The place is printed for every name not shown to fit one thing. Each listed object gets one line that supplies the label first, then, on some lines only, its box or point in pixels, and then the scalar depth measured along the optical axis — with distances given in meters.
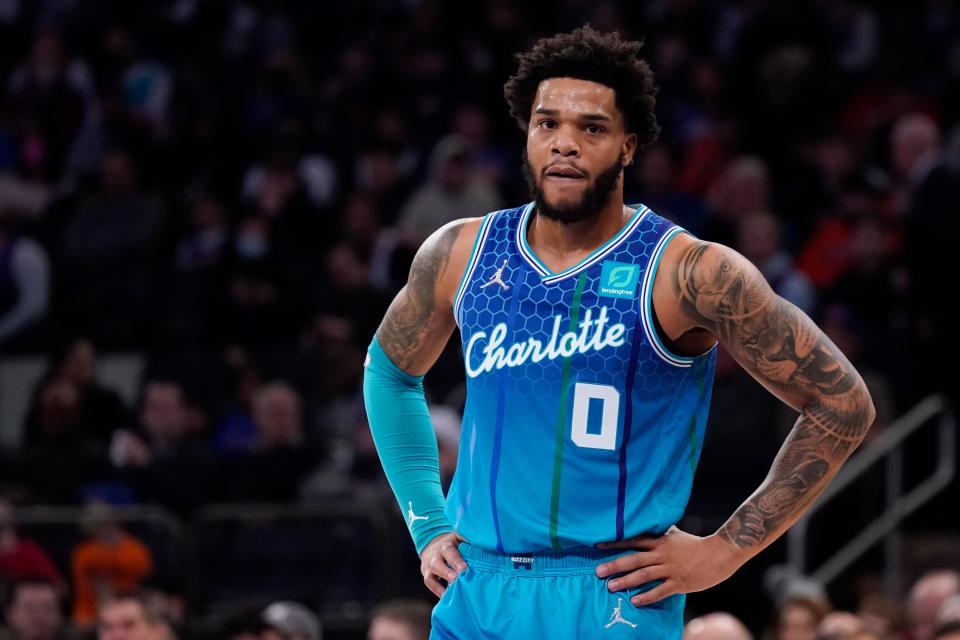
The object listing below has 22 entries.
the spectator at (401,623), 14.68
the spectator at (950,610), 14.26
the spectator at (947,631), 13.42
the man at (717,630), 14.52
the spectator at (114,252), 25.37
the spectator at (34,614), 17.66
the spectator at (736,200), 23.19
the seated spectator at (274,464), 20.70
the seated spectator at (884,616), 16.73
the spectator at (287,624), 15.84
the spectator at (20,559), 18.42
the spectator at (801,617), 16.61
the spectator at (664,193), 24.22
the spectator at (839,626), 14.58
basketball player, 8.15
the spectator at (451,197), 25.44
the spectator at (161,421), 21.80
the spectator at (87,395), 22.23
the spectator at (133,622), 15.90
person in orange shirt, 18.77
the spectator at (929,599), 16.56
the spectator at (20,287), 25.53
